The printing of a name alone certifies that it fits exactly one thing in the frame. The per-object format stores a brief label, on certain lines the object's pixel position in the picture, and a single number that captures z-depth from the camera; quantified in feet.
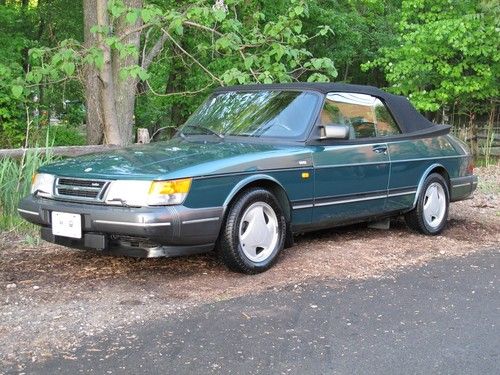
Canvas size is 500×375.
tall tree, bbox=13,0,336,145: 25.52
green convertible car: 15.17
